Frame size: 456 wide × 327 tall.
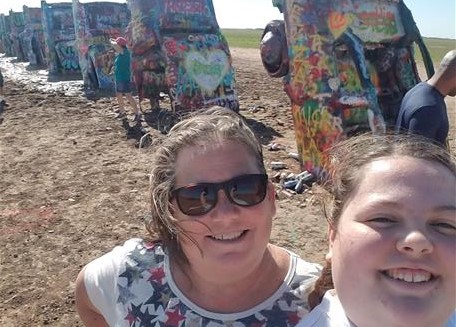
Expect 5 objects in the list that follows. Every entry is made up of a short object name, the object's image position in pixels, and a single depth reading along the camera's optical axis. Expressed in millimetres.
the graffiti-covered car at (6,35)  28075
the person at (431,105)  2930
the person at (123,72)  8656
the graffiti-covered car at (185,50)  8219
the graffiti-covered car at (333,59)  5098
